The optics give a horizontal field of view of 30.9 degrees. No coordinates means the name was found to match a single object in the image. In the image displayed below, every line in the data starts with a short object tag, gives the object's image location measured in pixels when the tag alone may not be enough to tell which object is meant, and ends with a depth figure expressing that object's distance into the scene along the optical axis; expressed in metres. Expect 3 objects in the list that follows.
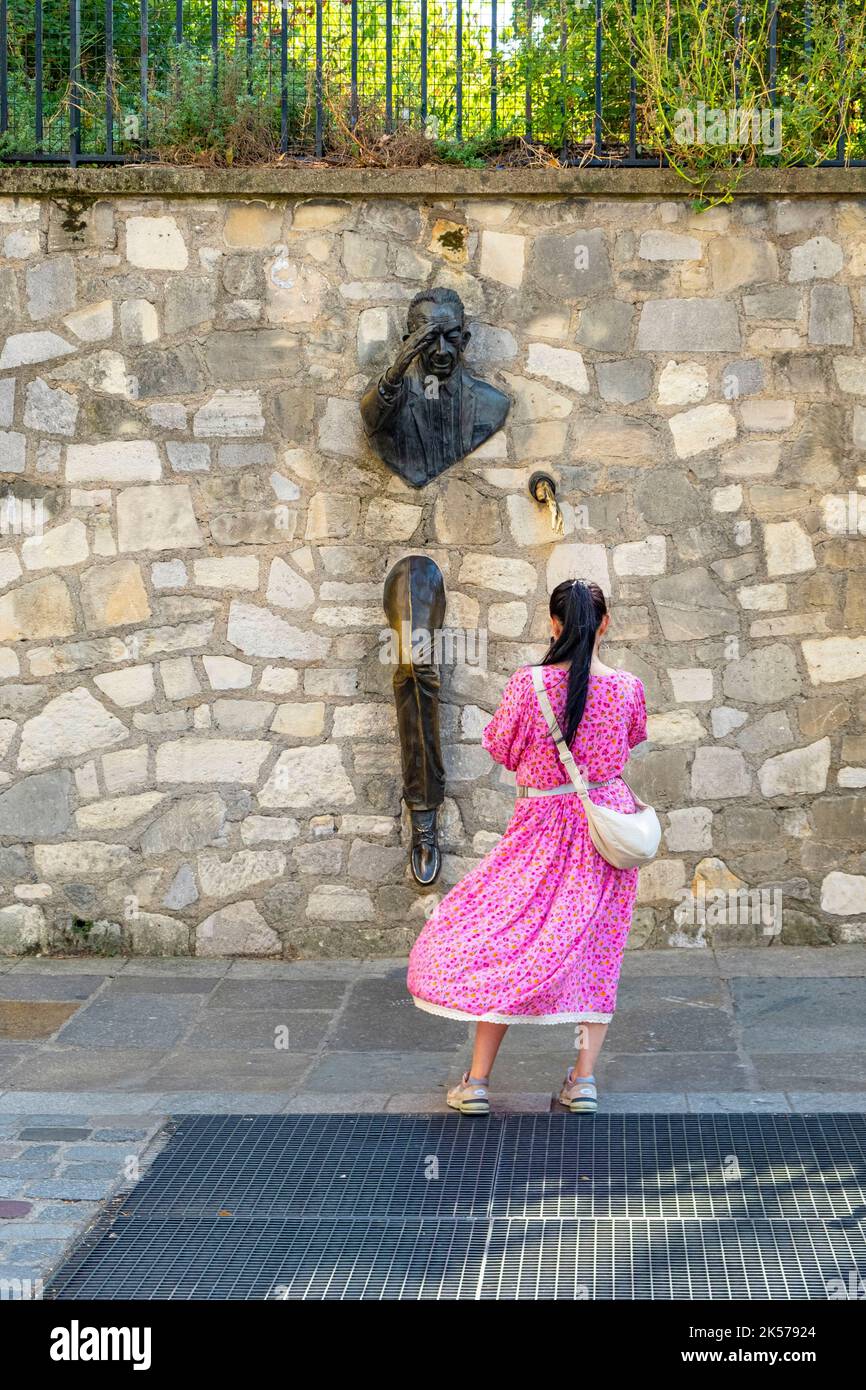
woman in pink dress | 4.43
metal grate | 3.49
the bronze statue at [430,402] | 5.88
